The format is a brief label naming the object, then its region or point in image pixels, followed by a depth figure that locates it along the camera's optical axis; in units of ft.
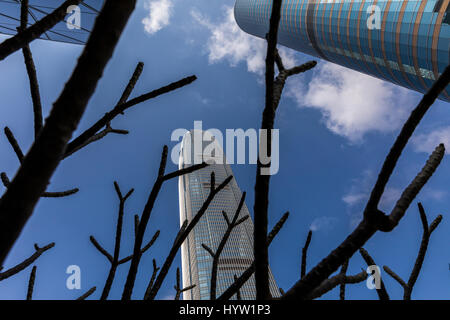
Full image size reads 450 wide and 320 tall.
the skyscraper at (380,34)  108.58
